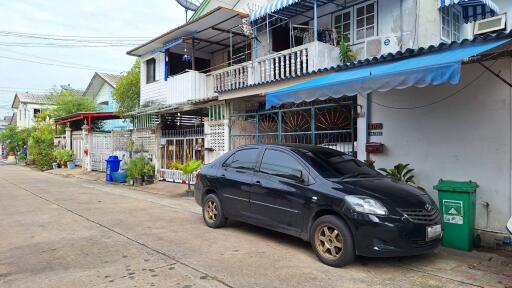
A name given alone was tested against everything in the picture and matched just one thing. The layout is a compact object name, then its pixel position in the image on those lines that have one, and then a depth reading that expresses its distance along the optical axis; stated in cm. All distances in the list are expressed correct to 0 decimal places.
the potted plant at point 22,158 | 3573
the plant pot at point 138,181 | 1583
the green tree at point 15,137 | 3892
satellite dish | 1983
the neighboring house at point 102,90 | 3379
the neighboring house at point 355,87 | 644
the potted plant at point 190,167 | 1277
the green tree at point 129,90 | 2269
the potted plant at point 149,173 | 1584
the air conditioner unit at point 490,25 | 891
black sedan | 500
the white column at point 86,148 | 2186
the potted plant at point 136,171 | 1573
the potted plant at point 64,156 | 2453
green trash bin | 607
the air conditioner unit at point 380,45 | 1068
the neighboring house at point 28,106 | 4682
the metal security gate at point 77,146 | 2445
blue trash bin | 1711
